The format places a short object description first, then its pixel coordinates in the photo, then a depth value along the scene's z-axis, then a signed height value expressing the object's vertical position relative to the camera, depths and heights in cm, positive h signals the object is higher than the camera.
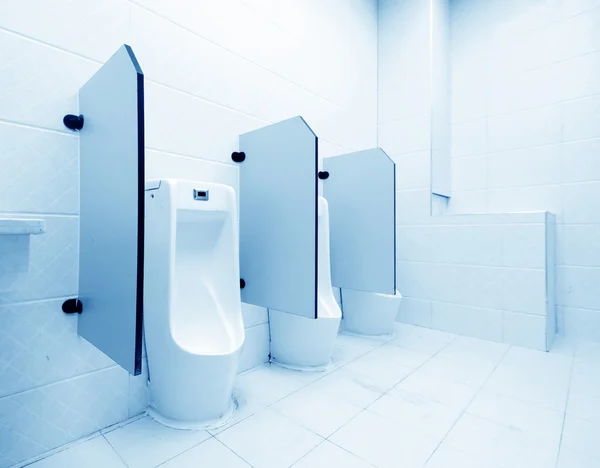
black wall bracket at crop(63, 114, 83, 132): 111 +38
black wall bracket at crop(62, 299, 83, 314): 111 -23
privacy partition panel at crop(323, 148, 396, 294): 197 +10
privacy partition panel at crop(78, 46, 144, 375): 85 +7
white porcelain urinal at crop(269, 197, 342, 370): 167 -51
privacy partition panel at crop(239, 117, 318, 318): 139 +8
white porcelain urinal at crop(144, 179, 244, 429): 116 -25
